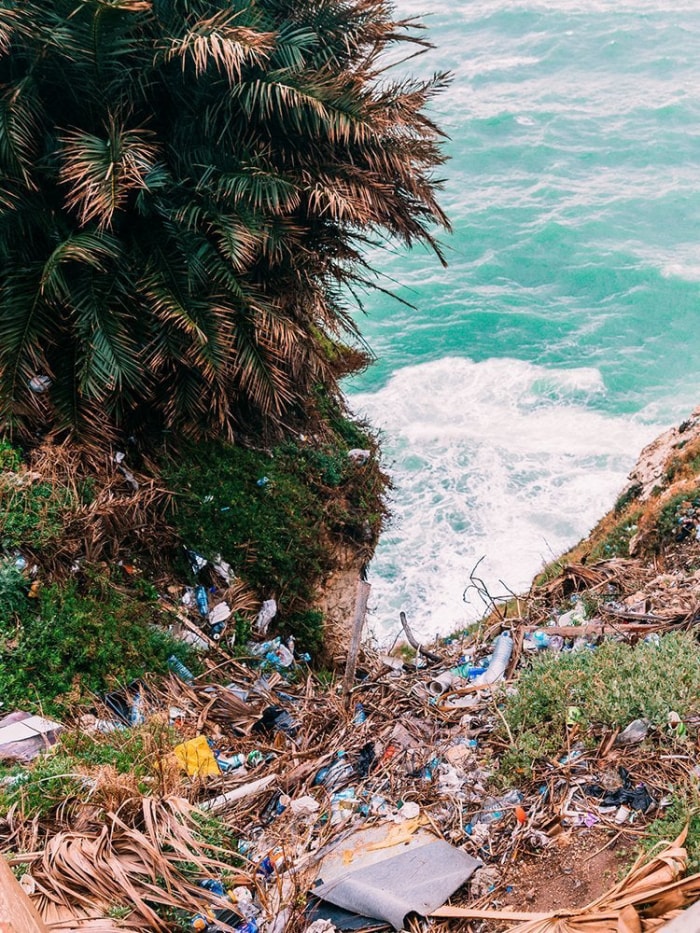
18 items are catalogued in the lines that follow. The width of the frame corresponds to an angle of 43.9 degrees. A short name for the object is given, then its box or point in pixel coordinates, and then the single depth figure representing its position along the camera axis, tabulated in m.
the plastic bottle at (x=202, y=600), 7.60
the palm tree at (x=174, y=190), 6.79
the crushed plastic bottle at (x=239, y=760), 5.39
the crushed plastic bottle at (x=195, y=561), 7.84
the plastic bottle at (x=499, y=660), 5.63
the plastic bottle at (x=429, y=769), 4.49
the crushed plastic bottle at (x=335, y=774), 4.68
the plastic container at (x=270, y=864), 4.03
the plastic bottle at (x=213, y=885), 3.89
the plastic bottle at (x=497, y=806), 4.09
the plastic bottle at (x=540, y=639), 5.90
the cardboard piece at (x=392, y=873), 3.56
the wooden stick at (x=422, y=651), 6.25
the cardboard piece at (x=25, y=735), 5.18
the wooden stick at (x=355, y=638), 5.38
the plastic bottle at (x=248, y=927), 3.65
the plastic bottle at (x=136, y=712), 6.00
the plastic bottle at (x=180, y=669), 6.80
